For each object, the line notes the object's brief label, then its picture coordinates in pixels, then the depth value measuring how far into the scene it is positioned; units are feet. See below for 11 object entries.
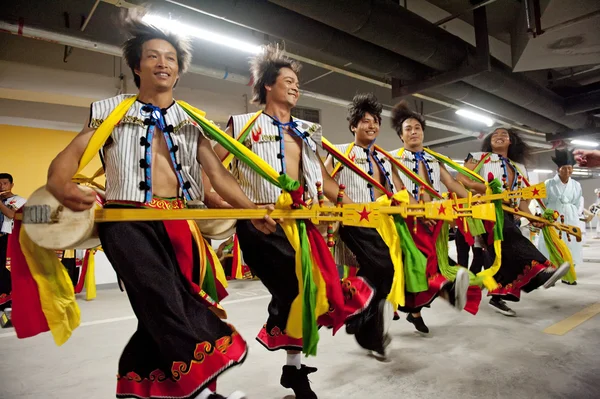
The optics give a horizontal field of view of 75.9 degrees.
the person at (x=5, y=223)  12.34
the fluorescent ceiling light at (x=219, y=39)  13.01
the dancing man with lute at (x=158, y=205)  4.33
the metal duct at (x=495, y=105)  19.45
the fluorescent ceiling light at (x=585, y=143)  35.23
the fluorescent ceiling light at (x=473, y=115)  25.30
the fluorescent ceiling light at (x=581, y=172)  55.83
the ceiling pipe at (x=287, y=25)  11.30
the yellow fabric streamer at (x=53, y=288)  4.69
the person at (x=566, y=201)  18.67
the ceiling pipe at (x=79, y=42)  13.15
